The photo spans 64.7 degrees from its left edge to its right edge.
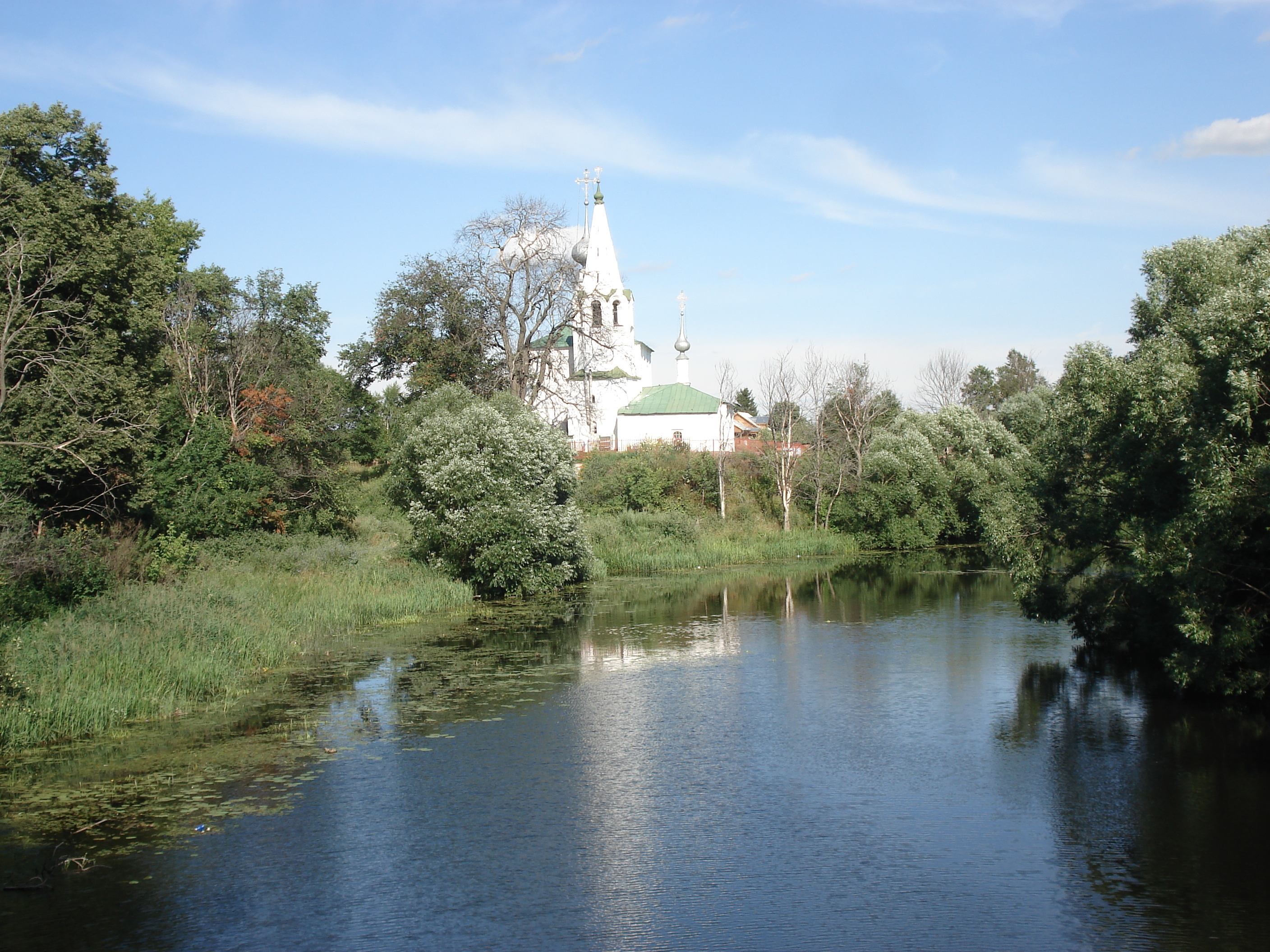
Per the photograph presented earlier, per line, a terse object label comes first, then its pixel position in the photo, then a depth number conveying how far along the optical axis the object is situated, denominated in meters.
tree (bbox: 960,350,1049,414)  78.25
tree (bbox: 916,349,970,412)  69.00
